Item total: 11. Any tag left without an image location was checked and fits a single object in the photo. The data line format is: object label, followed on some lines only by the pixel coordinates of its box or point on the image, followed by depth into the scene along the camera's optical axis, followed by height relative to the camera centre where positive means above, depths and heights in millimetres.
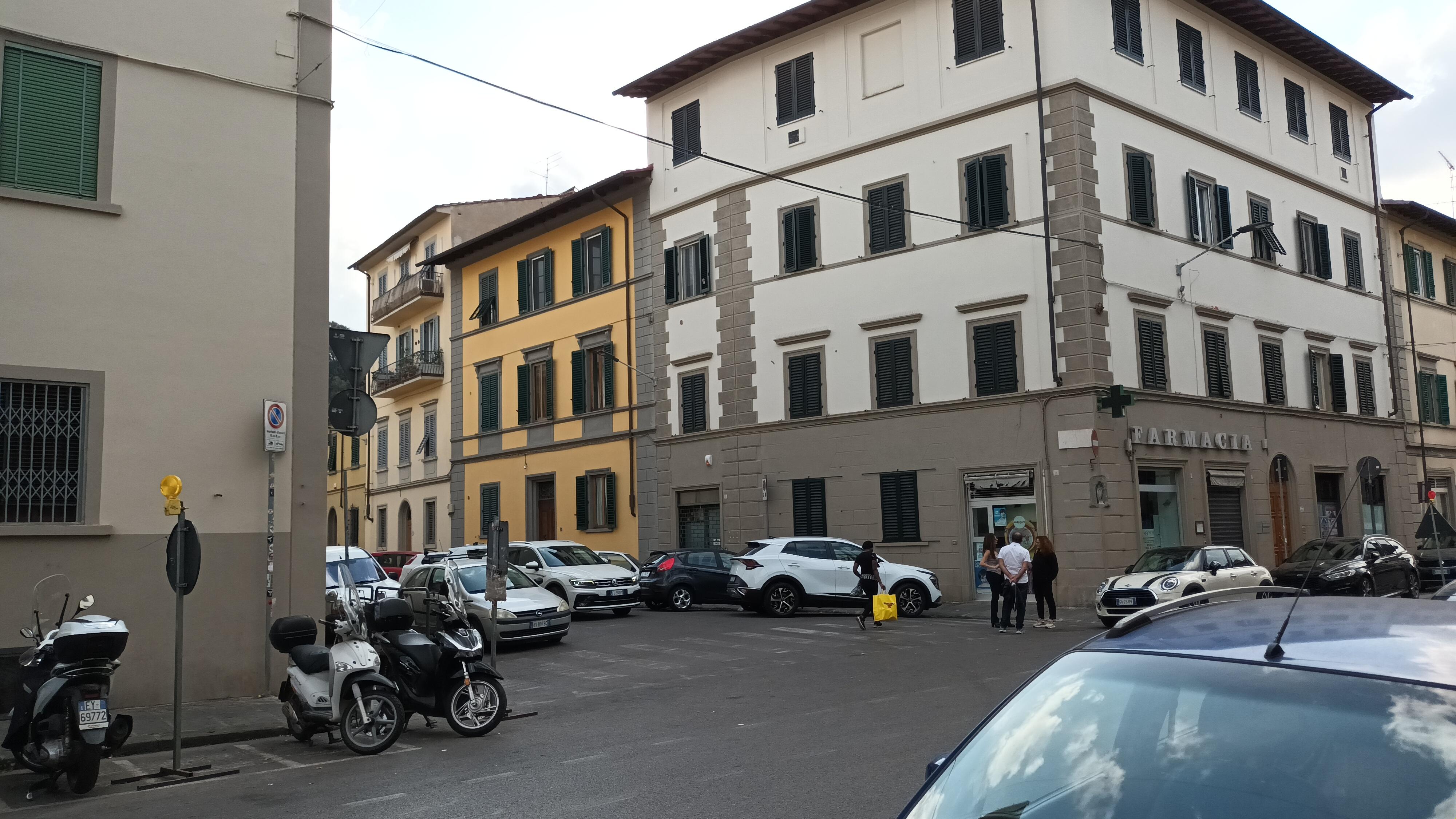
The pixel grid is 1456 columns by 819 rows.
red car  29688 -507
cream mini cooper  18719 -1020
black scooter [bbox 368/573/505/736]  10492 -1218
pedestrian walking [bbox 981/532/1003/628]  19516 -789
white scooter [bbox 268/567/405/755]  9805 -1245
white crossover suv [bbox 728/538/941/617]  22281 -1043
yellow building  32688 +5013
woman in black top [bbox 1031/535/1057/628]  19328 -840
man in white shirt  18859 -865
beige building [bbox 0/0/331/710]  11836 +2610
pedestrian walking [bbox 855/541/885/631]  20047 -815
